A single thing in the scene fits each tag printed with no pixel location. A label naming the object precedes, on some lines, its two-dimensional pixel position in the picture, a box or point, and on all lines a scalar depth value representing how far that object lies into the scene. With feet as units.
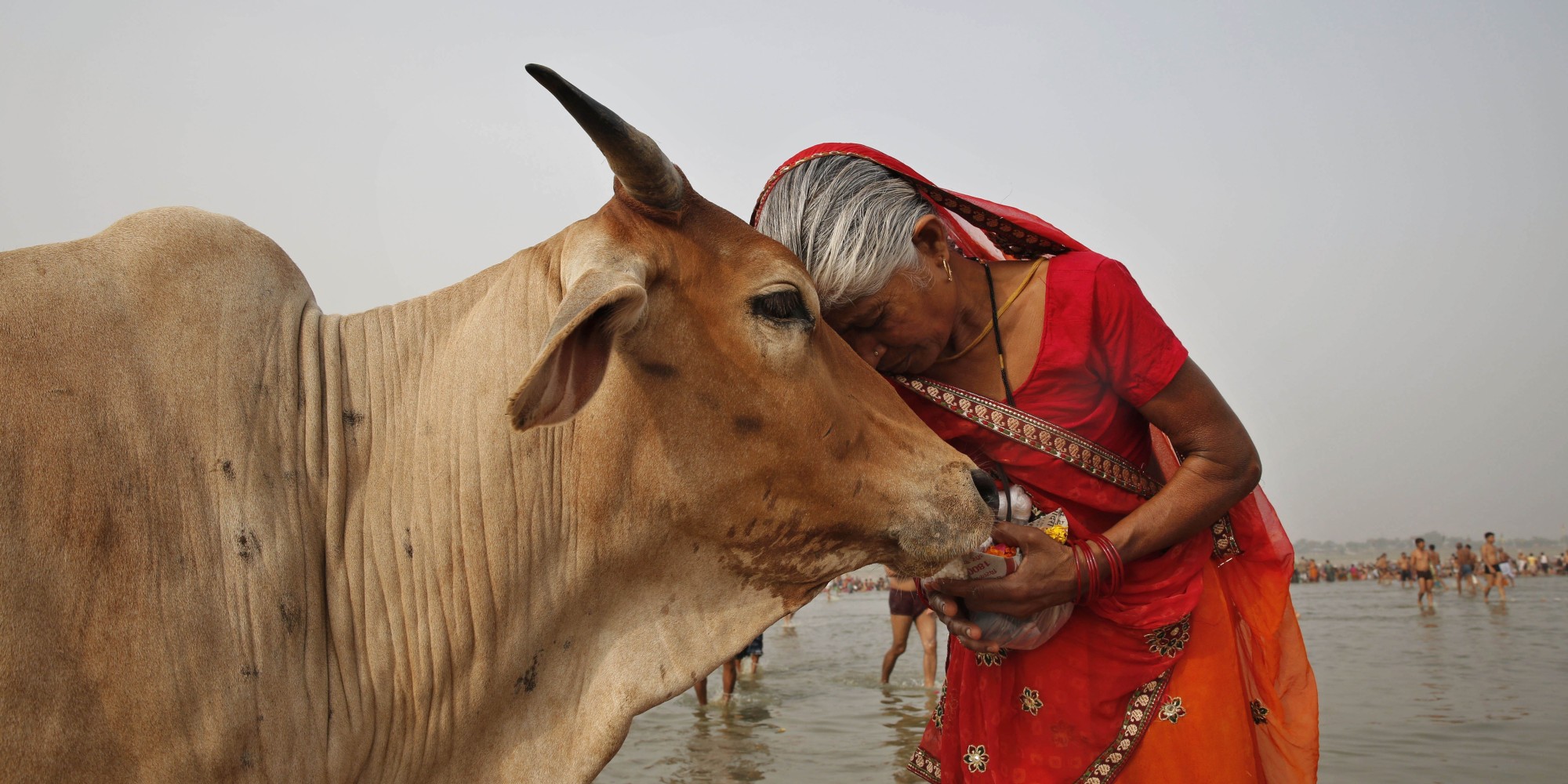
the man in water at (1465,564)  98.12
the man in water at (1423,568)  79.41
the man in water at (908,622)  37.70
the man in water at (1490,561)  89.21
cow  5.38
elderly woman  8.46
